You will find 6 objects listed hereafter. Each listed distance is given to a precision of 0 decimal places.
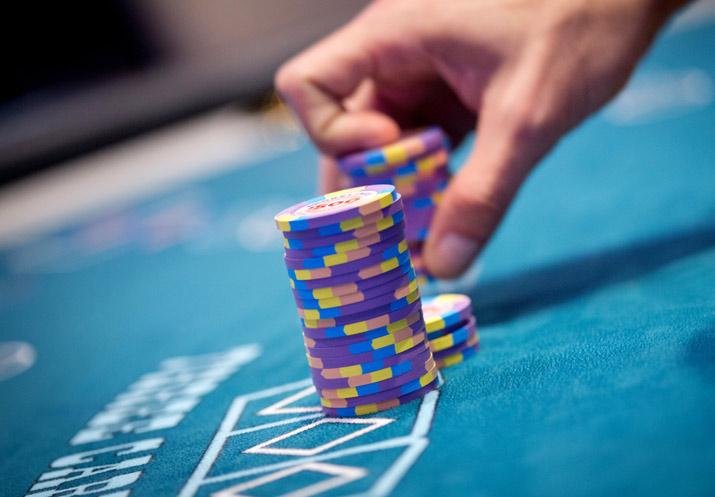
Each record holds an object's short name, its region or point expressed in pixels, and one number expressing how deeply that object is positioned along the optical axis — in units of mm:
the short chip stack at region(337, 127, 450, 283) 616
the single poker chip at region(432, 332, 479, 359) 544
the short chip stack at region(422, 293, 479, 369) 542
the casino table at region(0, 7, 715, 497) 454
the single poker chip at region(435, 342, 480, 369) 545
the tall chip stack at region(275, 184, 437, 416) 505
